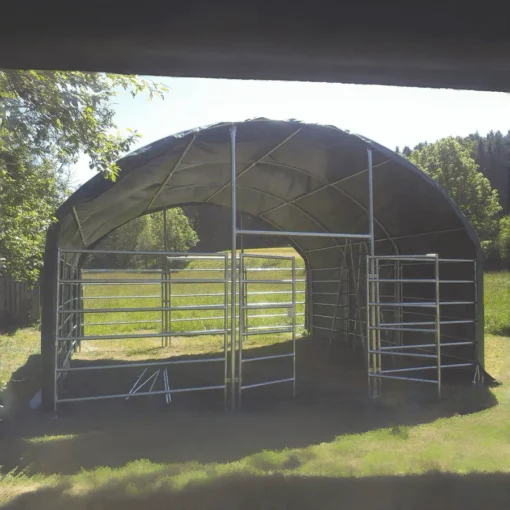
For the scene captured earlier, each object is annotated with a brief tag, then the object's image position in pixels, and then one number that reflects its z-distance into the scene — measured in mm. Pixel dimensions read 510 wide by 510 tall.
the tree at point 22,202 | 5488
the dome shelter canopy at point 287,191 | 5574
